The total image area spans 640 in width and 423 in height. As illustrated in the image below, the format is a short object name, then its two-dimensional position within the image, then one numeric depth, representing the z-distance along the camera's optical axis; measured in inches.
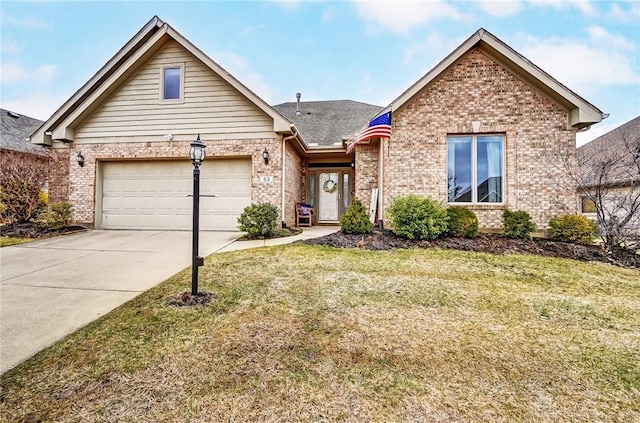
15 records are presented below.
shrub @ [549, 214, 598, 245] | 279.1
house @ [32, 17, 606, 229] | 317.4
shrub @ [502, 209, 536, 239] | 291.9
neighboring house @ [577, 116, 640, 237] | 258.2
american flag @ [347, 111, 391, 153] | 318.0
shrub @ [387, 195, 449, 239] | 277.6
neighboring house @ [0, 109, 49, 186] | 373.7
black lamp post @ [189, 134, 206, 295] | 142.4
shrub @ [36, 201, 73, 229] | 326.3
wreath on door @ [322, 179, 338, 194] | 500.4
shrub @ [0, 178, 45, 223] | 343.6
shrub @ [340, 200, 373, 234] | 299.0
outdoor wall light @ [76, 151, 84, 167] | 374.9
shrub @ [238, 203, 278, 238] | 304.7
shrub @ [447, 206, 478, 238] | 287.6
